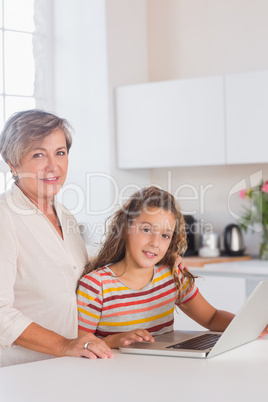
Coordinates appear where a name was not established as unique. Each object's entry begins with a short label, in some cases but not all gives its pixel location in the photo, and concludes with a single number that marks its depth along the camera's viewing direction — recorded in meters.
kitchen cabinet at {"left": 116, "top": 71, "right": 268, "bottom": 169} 3.97
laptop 1.77
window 4.38
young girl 2.08
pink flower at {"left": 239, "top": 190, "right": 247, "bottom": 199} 4.27
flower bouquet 4.17
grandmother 1.86
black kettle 4.25
